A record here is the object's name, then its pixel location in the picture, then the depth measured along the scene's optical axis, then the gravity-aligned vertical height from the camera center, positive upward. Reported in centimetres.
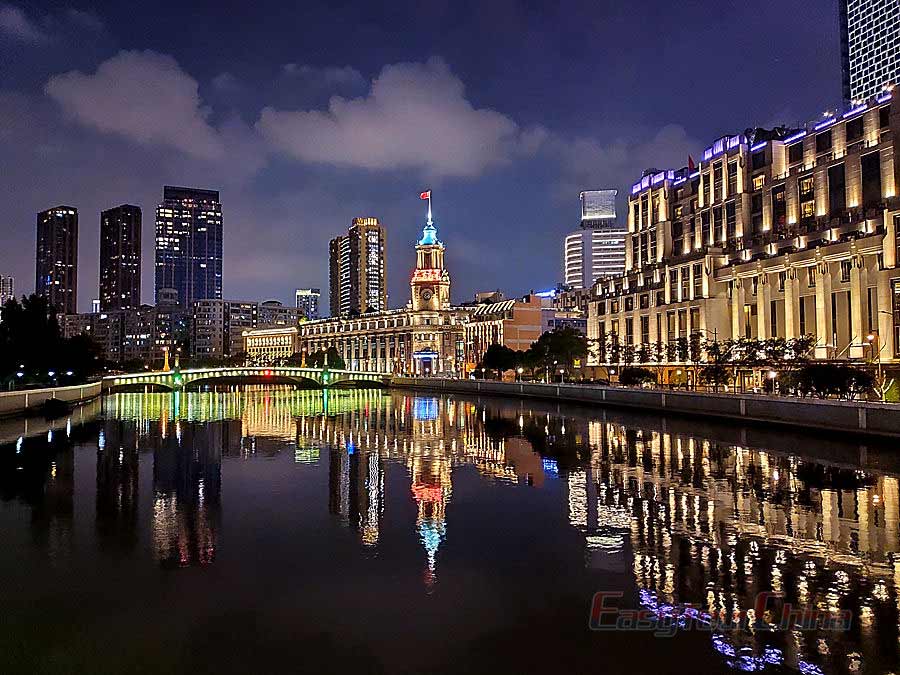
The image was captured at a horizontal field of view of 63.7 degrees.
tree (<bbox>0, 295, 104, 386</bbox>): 5731 +144
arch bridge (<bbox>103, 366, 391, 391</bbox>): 10679 -289
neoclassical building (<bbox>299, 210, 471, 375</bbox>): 16938 +749
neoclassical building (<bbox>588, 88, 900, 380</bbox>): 5994 +1111
